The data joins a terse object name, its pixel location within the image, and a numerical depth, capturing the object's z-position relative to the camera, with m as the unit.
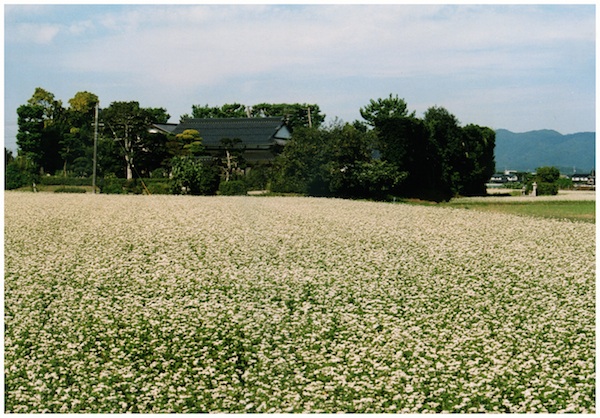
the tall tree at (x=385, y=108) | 78.56
